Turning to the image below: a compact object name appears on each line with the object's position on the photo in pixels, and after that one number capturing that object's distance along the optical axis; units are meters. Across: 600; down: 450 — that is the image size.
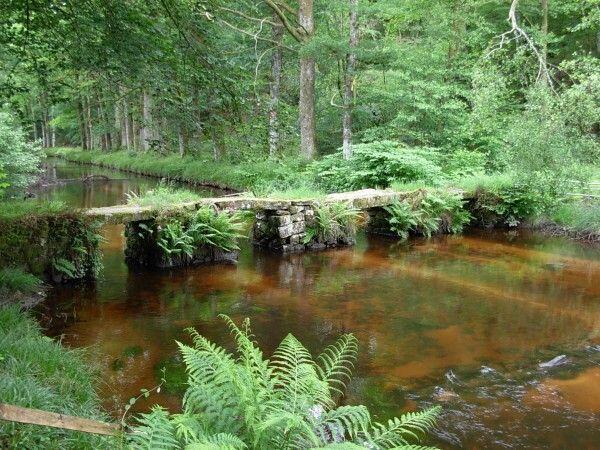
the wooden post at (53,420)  2.07
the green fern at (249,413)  3.13
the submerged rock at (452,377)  5.71
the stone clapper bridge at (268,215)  9.75
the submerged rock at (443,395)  5.31
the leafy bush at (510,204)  14.02
